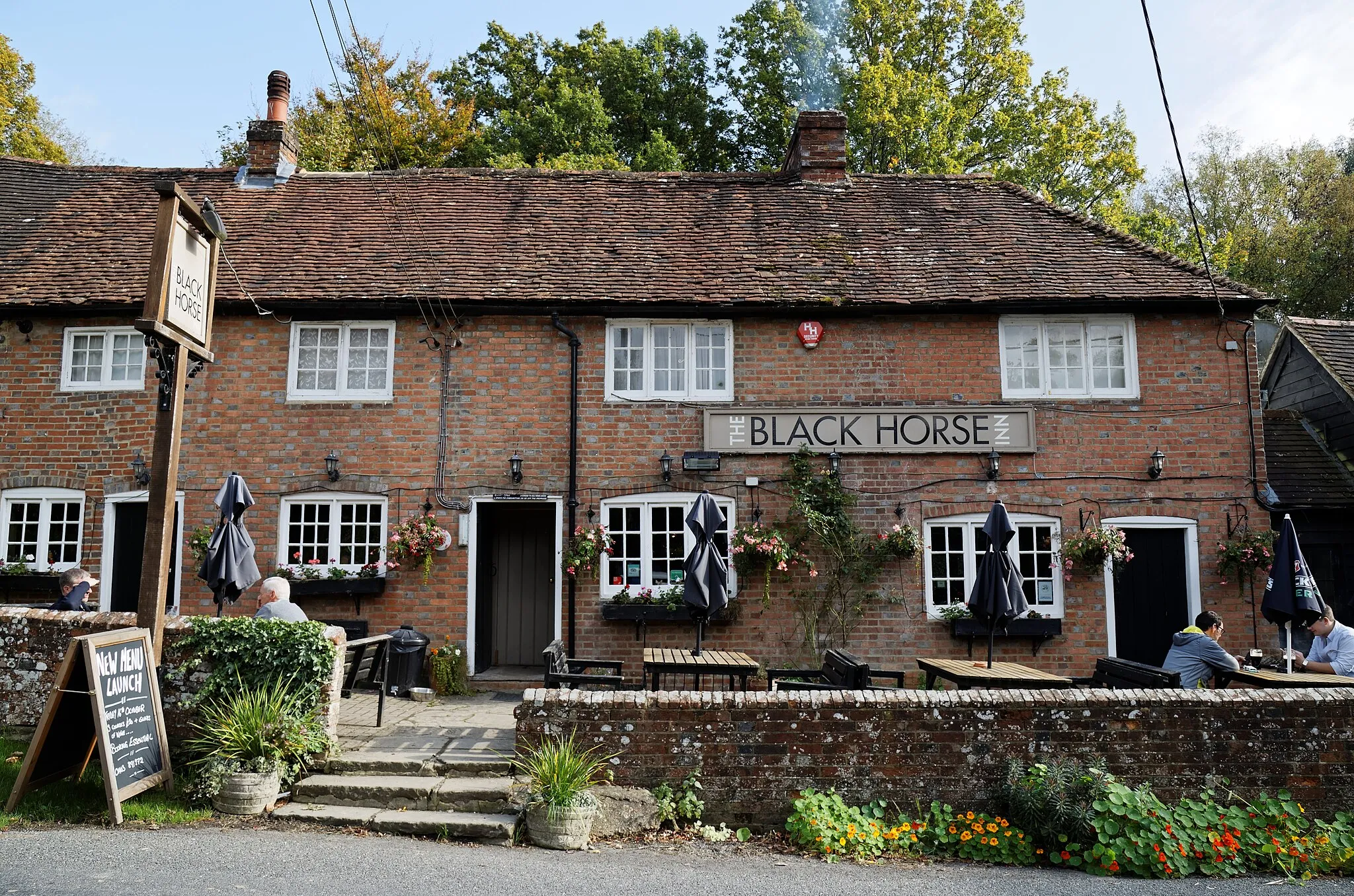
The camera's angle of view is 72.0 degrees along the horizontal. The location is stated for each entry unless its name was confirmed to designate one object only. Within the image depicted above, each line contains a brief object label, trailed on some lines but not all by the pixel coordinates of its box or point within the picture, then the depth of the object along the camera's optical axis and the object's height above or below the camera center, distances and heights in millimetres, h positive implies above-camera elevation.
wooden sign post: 6984 +1690
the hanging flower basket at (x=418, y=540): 11031 +258
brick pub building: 11234 +1774
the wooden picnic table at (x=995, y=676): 7828 -972
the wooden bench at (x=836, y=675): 7393 -992
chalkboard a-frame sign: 6254 -1116
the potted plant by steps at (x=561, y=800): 6152 -1578
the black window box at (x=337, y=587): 11047 -303
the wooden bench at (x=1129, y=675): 7297 -906
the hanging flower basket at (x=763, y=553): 10828 +110
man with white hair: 8109 -358
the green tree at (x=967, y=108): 22078 +11034
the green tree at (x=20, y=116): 22875 +11231
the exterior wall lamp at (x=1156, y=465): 11180 +1177
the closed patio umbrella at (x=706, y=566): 8875 -31
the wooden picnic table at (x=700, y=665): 8125 -894
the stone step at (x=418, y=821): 6297 -1763
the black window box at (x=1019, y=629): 10945 -773
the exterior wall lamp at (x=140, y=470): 11328 +1097
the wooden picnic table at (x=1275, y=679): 7789 -978
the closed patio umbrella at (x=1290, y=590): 8766 -249
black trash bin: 10227 -1074
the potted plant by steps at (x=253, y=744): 6539 -1325
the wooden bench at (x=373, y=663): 8359 -933
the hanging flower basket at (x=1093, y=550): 10820 +155
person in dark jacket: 8859 -276
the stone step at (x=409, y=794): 6625 -1651
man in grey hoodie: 8062 -790
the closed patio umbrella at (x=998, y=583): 8797 -188
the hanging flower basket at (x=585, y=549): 10969 +154
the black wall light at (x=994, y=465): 11281 +1183
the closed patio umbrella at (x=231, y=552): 8984 +93
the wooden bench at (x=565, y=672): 7691 -962
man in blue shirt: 8422 -775
